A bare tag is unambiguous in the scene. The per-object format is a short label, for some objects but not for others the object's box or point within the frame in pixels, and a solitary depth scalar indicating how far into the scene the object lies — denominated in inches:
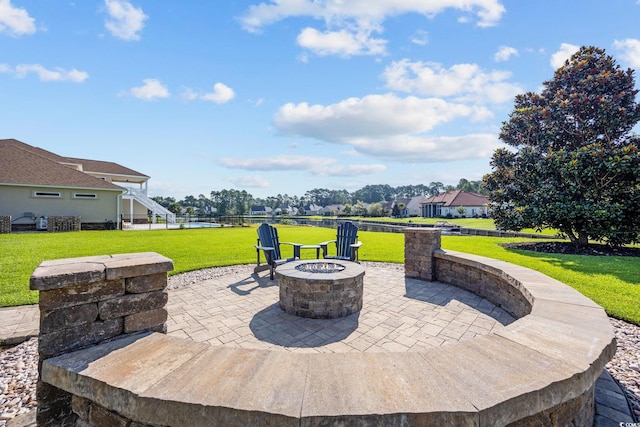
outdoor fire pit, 132.6
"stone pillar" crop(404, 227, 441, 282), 197.8
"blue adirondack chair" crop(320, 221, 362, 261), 213.9
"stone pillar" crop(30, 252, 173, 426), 60.8
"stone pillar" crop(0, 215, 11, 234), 481.7
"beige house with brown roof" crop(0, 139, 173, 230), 542.3
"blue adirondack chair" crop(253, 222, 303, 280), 201.3
